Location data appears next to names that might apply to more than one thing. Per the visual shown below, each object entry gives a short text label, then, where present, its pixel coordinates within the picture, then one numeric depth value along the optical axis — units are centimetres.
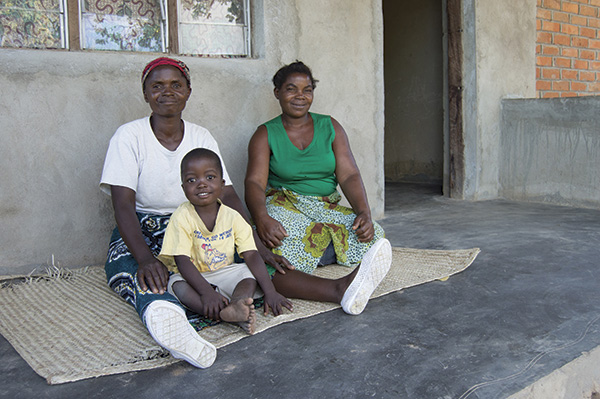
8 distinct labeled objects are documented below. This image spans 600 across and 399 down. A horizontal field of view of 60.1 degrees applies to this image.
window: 293
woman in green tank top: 259
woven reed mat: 179
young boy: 201
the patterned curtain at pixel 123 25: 308
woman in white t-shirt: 219
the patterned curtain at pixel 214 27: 338
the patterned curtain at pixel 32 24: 288
